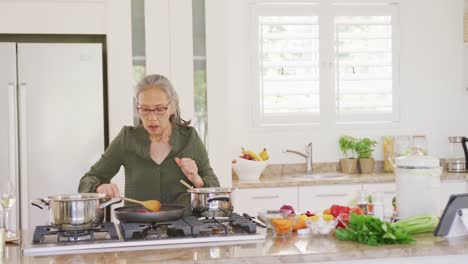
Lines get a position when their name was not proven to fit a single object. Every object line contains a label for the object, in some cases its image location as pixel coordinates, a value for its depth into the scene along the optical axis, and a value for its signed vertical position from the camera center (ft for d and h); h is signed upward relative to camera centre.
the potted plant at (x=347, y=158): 18.39 -0.71
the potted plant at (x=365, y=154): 18.33 -0.62
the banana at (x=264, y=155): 17.62 -0.57
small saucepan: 9.57 -0.90
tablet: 9.00 -1.05
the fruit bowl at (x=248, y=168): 17.01 -0.85
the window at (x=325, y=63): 18.30 +1.67
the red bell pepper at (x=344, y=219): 9.34 -1.12
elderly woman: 11.03 -0.31
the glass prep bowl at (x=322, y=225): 9.13 -1.17
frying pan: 9.18 -1.03
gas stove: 8.42 -1.22
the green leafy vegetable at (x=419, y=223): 9.09 -1.17
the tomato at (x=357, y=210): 9.57 -1.05
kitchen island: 7.92 -1.34
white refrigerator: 14.76 +0.32
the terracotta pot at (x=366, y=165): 18.38 -0.89
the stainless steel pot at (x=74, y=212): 8.76 -0.92
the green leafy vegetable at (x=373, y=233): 8.51 -1.20
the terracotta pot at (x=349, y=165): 18.40 -0.88
